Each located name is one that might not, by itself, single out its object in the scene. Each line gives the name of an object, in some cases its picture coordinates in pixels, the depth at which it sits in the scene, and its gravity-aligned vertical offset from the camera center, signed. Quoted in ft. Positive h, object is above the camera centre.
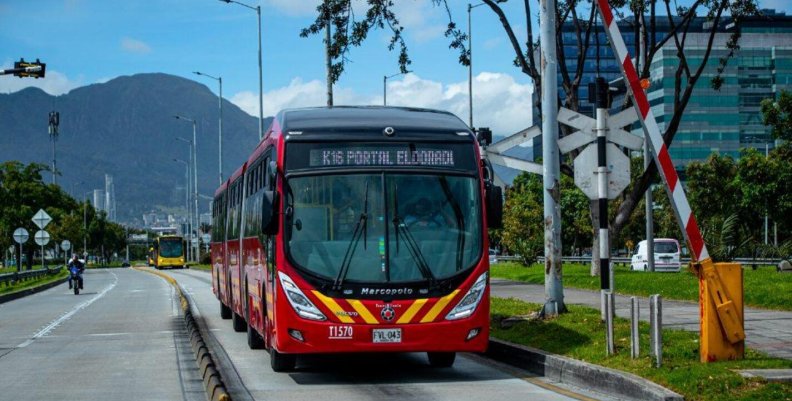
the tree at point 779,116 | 137.18 +15.13
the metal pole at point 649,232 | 126.62 +1.58
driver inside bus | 43.16 +1.30
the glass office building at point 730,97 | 417.28 +53.19
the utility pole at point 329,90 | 123.75 +17.30
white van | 184.34 -1.56
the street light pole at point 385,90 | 224.53 +31.10
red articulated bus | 41.81 +0.60
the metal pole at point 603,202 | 46.01 +1.79
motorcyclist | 145.07 -1.05
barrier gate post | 38.52 -1.34
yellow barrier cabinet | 38.47 -2.25
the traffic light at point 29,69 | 111.86 +18.19
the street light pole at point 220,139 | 265.58 +26.44
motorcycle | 144.46 -2.27
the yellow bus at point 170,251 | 334.44 +1.39
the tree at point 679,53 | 97.96 +16.88
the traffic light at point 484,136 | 72.13 +7.16
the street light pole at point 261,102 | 179.01 +24.35
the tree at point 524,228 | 157.99 +3.27
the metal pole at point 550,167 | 57.52 +4.03
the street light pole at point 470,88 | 180.96 +24.97
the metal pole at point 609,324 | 42.22 -2.78
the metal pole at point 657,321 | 37.86 -2.44
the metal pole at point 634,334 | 40.03 -3.00
